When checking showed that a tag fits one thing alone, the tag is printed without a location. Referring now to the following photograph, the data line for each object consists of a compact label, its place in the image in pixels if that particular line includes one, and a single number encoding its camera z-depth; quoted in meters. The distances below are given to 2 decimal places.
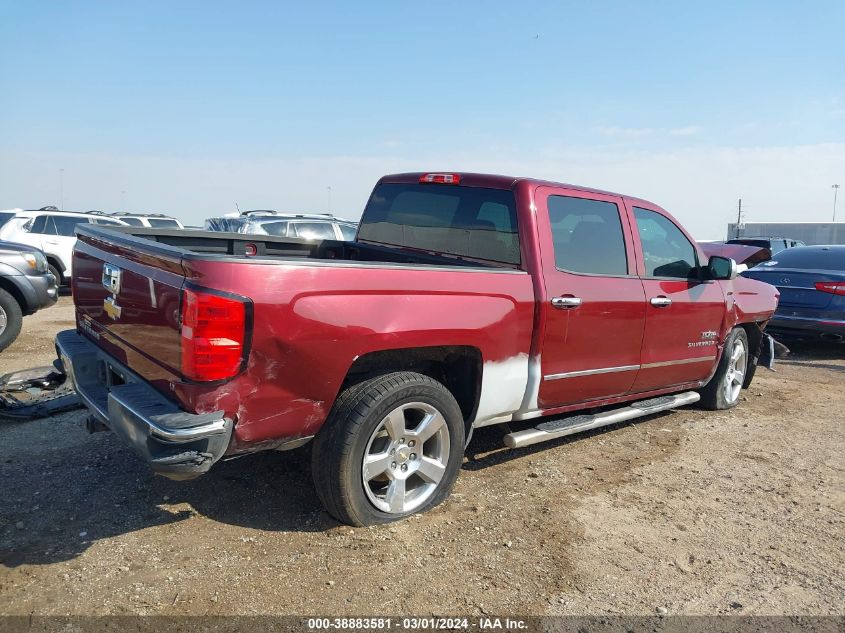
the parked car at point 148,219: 15.08
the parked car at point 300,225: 11.91
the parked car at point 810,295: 8.10
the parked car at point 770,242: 19.64
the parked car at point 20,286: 7.09
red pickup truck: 2.65
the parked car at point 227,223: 12.65
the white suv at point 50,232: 12.34
